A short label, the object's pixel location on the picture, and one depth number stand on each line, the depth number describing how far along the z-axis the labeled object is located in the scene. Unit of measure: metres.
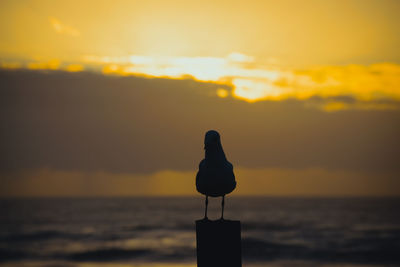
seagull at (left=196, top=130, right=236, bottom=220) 12.08
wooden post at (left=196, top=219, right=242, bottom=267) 10.66
